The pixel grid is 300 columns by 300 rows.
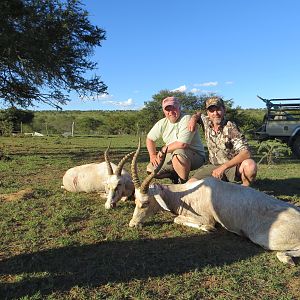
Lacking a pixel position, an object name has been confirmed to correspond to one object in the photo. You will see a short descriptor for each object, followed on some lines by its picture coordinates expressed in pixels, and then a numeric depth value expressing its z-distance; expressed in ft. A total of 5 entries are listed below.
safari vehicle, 42.19
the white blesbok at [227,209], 12.52
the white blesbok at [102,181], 17.84
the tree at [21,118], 100.46
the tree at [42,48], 35.45
